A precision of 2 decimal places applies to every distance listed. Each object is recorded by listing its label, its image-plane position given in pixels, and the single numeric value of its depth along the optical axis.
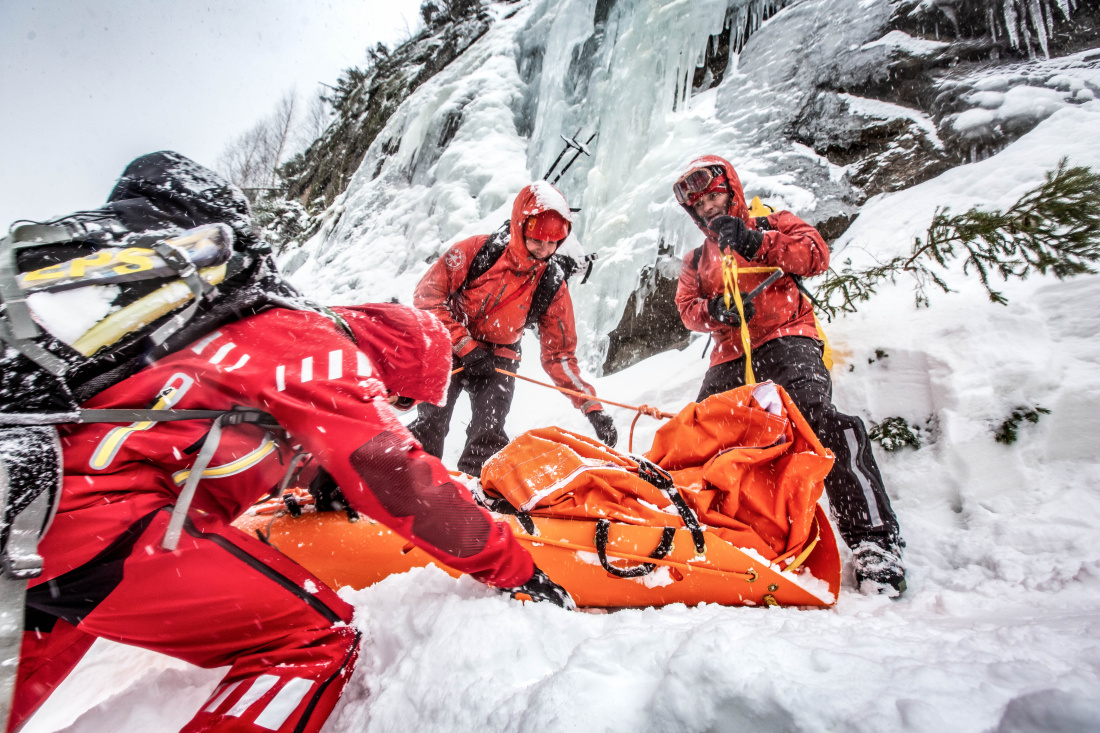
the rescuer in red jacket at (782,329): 1.73
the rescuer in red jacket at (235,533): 0.90
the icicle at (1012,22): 4.25
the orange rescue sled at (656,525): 1.46
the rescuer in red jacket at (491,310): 2.78
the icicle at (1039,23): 4.08
